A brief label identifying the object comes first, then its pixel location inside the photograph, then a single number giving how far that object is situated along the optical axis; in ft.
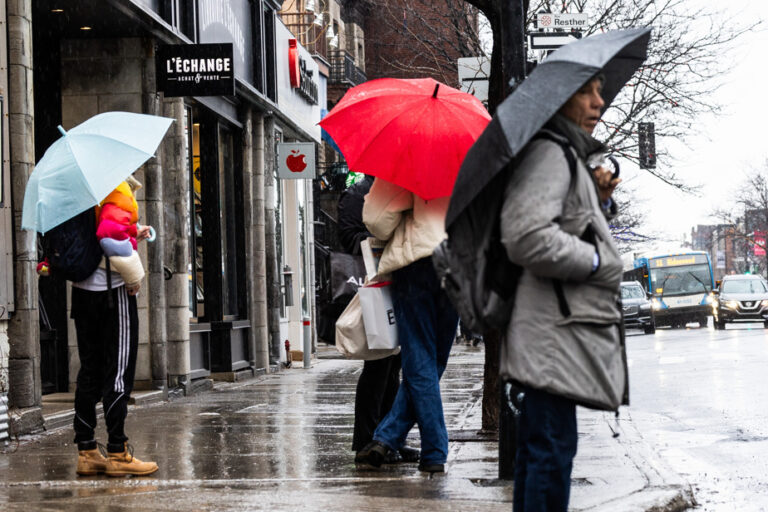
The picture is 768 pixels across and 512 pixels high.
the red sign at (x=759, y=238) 317.83
